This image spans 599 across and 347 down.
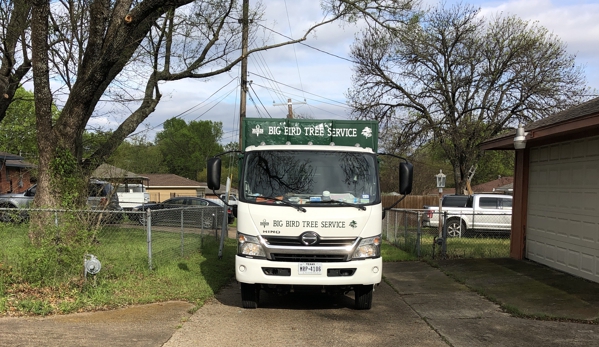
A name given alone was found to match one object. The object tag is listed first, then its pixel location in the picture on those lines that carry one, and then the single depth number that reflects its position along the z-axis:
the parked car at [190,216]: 11.16
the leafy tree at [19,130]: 34.06
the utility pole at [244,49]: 16.72
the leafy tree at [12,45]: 12.44
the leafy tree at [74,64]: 9.66
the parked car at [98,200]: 8.32
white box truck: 6.73
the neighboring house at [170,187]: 48.62
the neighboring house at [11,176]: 29.21
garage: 8.97
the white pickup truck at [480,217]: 19.34
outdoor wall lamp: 10.13
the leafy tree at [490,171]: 37.91
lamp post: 19.99
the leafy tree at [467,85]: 24.98
